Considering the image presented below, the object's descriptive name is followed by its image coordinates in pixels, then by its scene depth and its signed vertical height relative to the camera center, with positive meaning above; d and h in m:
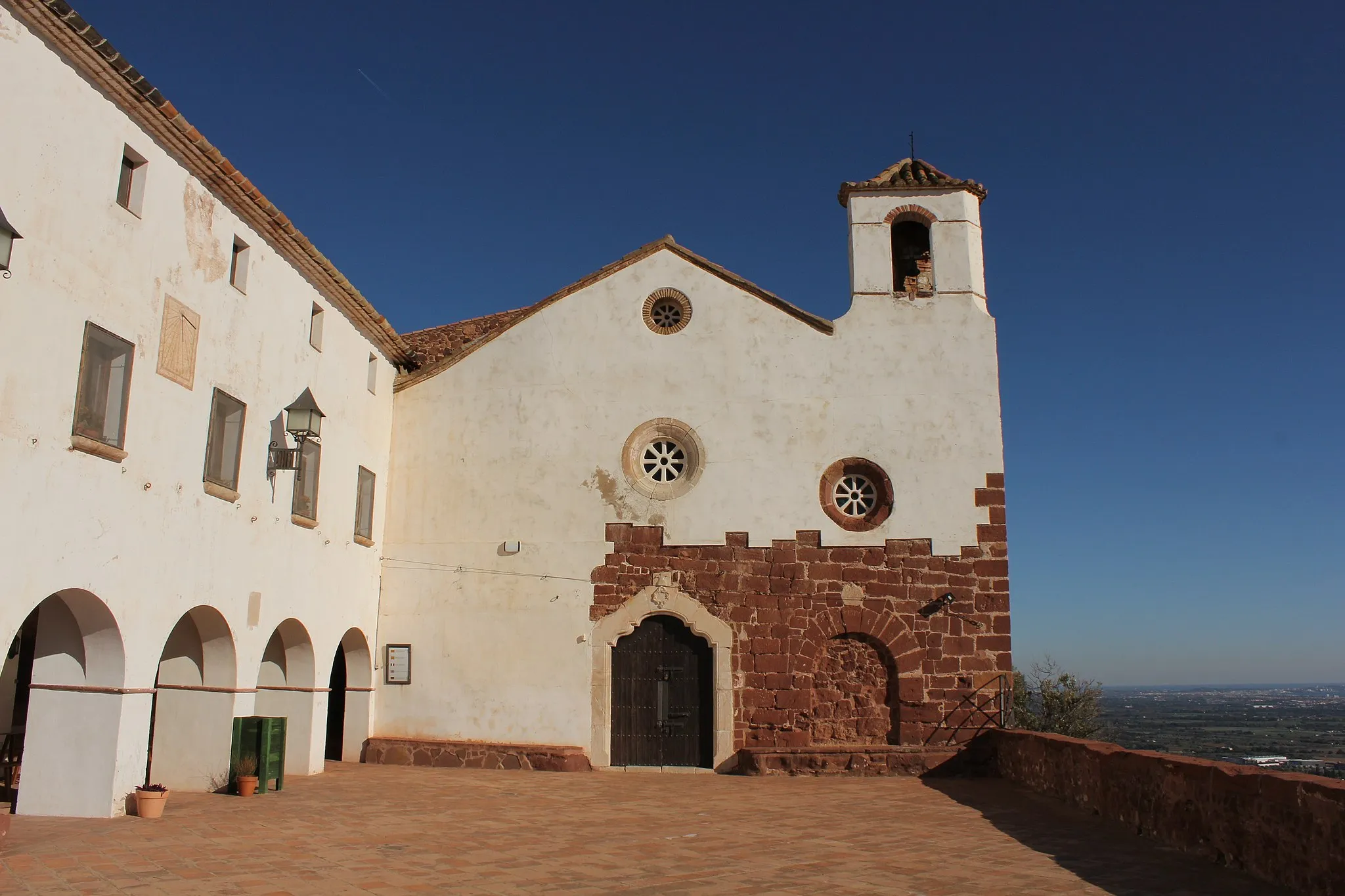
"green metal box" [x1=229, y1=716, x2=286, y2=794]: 11.30 -1.07
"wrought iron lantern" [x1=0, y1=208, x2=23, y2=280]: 7.80 +3.00
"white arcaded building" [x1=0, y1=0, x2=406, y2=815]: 8.41 +1.92
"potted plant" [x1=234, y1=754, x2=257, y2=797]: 11.09 -1.37
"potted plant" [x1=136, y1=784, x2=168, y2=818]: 9.41 -1.40
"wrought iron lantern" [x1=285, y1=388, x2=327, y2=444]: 12.41 +2.71
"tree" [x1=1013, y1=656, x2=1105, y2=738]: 26.88 -1.35
